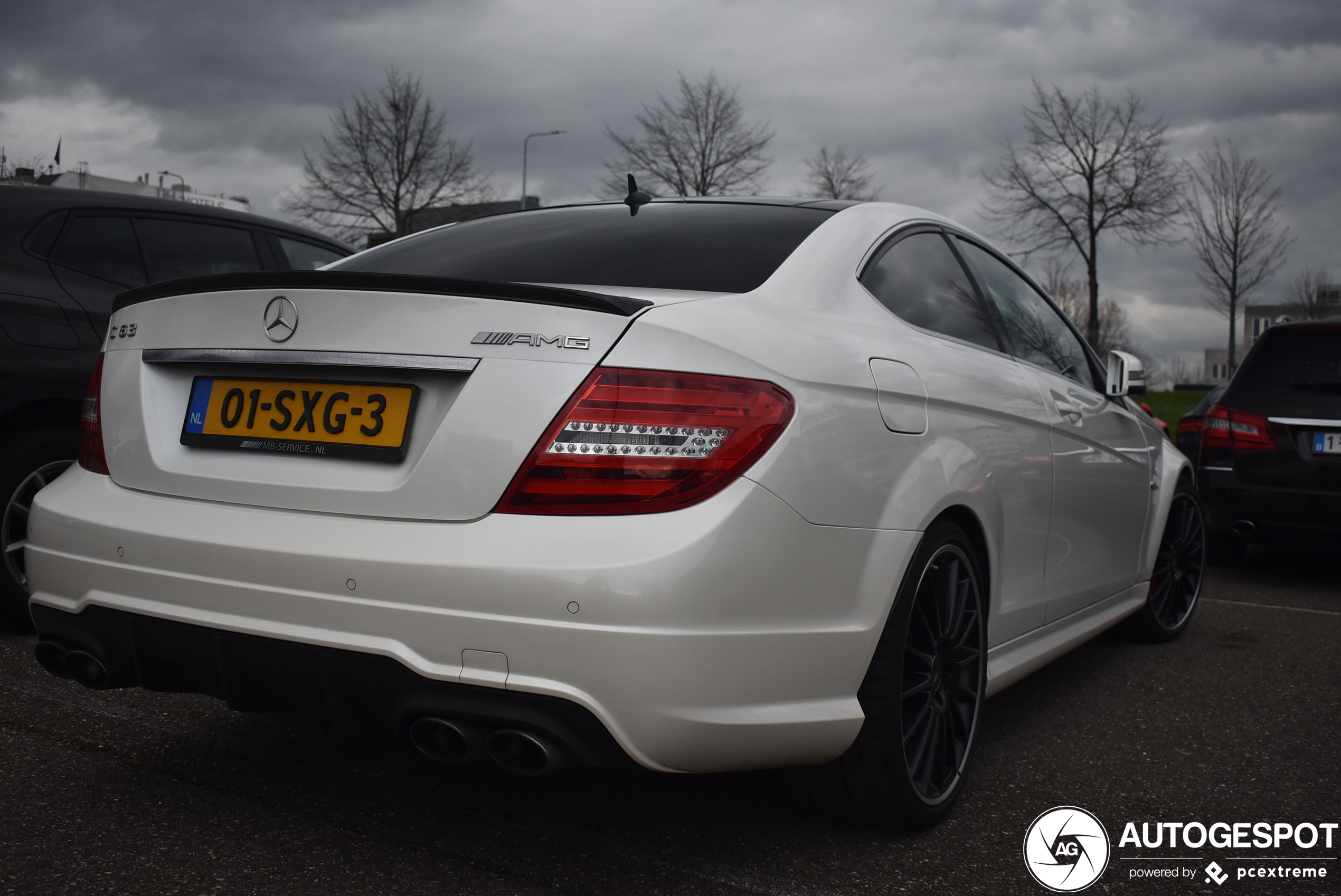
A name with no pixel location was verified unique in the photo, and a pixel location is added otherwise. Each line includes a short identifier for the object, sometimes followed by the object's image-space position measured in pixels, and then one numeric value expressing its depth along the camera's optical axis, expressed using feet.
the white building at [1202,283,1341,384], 92.17
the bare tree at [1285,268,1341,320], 105.19
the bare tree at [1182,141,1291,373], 81.00
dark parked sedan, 19.42
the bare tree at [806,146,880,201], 102.68
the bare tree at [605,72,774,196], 97.30
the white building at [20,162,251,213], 87.69
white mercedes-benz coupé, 6.50
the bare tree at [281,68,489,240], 100.78
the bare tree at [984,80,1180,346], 85.30
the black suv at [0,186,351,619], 13.29
